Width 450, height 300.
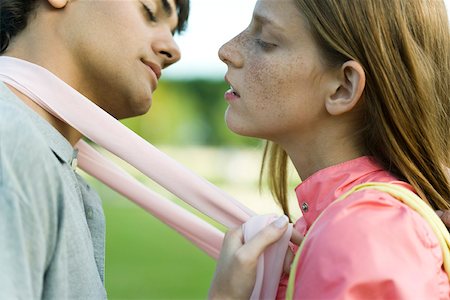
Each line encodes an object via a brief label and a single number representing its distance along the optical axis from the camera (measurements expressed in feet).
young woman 7.88
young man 7.00
